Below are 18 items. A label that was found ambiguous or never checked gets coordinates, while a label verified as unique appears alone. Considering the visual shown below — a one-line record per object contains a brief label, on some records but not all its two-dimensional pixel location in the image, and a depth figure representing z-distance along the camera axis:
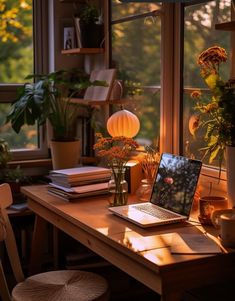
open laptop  2.25
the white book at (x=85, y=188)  2.68
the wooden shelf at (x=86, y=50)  3.36
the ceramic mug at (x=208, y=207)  2.21
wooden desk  1.79
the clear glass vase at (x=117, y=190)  2.56
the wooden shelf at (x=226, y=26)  2.06
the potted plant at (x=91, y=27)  3.36
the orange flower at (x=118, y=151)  2.51
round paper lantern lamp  2.84
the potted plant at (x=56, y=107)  3.21
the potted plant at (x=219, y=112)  2.13
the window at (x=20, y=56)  3.62
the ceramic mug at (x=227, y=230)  1.92
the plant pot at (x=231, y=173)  2.19
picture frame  3.50
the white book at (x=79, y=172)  2.73
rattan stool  2.25
